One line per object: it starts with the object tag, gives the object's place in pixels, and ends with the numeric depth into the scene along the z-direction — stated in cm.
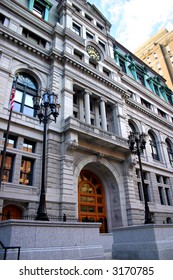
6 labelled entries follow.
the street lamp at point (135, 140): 1493
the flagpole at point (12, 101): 1216
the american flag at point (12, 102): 1216
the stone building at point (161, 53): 7150
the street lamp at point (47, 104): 1127
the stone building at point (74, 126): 1445
